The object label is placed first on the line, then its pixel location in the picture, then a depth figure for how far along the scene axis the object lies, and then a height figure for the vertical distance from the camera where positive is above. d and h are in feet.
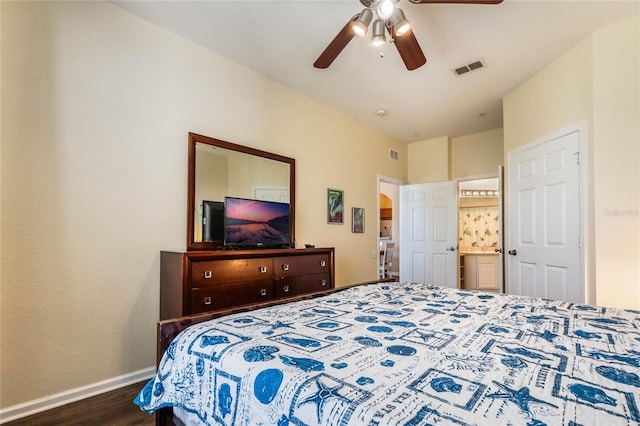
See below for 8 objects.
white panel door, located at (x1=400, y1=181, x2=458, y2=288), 16.29 -0.56
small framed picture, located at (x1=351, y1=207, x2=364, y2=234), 14.93 +0.12
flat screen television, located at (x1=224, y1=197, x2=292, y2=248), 9.19 -0.06
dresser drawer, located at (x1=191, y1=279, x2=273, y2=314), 7.54 -1.87
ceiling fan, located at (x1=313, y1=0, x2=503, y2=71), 6.12 +4.01
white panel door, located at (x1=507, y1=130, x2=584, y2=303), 9.39 +0.11
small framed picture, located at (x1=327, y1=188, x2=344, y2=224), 13.64 +0.73
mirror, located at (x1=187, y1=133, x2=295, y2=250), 9.07 +1.38
